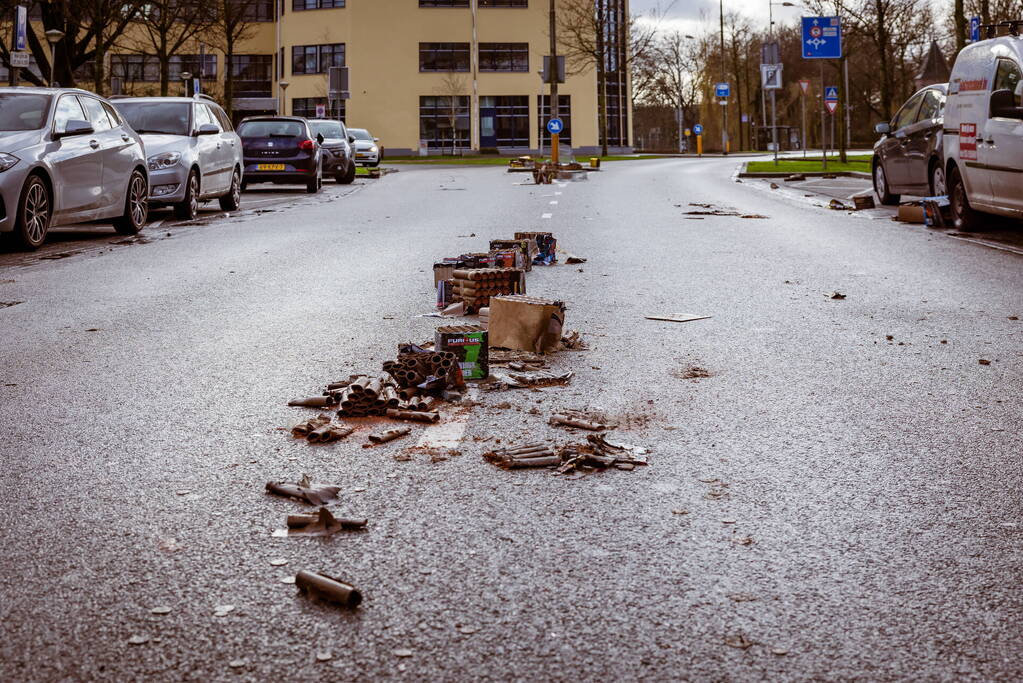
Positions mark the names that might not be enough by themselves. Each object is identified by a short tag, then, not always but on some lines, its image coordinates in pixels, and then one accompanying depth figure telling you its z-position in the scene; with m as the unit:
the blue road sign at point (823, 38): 38.22
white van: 13.20
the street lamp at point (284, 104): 75.43
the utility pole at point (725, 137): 78.88
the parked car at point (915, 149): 17.72
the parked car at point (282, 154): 27.48
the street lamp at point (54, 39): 29.73
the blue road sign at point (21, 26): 22.81
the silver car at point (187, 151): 18.56
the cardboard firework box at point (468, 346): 6.23
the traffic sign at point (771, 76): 48.50
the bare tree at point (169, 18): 35.06
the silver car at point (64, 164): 13.46
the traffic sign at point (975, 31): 30.19
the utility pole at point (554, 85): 41.72
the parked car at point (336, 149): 33.22
